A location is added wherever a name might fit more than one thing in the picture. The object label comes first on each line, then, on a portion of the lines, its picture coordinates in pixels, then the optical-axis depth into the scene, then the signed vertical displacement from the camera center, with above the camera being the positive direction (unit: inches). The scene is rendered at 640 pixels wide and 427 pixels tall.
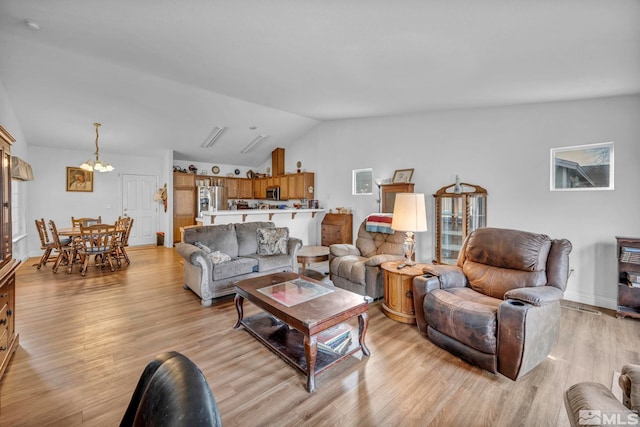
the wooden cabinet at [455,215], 165.0 -2.8
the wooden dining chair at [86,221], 230.1 -8.7
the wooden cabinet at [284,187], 291.1 +25.5
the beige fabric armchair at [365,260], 139.9 -26.7
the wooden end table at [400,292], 116.1 -34.8
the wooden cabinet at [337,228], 230.2 -15.0
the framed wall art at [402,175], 194.5 +25.1
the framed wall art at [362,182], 223.9 +23.8
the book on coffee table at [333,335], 92.7 -43.7
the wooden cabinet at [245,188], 341.1 +27.8
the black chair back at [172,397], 22.4 -16.5
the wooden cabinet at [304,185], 267.9 +24.9
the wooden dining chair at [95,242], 189.6 -22.3
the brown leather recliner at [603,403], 38.0 -28.4
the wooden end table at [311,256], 175.0 -28.5
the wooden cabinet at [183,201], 295.1 +10.4
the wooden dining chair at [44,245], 202.7 -25.0
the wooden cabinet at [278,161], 308.5 +55.3
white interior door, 295.0 +5.2
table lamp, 116.7 -1.4
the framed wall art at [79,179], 262.5 +30.1
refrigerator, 296.4 +14.5
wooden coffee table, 78.6 -32.2
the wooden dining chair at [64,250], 194.5 -28.3
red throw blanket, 158.9 -7.4
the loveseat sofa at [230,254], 137.1 -24.3
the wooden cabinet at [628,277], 117.5 -28.7
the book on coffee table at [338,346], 89.6 -44.7
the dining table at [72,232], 191.6 -15.0
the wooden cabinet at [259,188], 329.0 +27.4
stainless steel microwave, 307.4 +19.7
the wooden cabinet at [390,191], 188.4 +13.7
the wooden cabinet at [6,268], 82.2 -17.6
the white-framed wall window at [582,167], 131.3 +21.2
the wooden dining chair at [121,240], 209.9 -22.6
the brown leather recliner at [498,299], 78.7 -29.6
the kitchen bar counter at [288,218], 217.3 -6.6
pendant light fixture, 205.9 +33.6
